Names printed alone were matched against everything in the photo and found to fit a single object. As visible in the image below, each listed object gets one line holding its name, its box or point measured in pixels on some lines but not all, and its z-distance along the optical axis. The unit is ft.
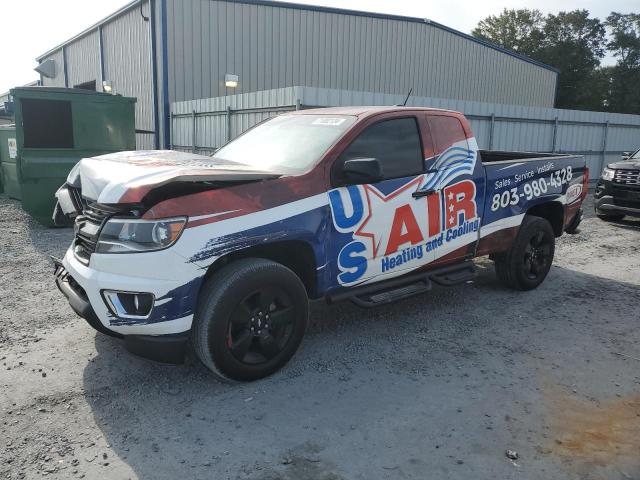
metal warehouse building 48.32
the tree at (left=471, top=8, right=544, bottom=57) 166.61
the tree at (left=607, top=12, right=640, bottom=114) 156.15
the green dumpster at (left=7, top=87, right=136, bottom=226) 29.43
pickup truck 10.75
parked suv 31.32
